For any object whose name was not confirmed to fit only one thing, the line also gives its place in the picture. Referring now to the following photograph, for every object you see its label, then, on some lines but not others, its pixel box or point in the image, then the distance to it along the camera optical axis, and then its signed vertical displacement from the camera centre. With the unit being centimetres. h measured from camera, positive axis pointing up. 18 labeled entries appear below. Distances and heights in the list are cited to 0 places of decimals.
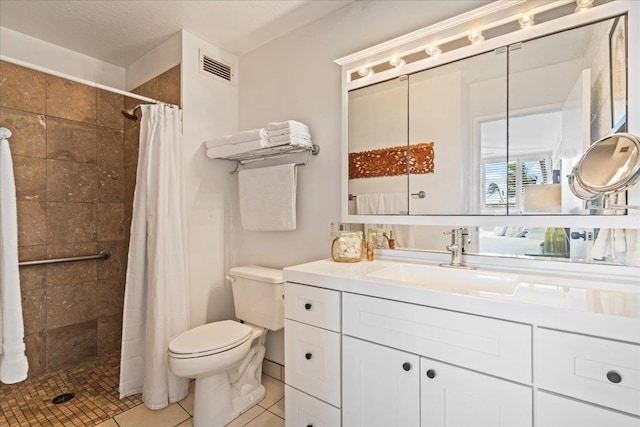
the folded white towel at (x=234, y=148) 192 +43
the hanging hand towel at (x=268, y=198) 199 +11
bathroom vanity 83 -45
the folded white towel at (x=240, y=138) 191 +50
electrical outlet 191 -10
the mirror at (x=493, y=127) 121 +40
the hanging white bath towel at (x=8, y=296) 139 -38
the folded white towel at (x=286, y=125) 184 +54
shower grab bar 208 -33
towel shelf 195 +41
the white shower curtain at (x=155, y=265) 189 -32
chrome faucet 147 -15
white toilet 158 -73
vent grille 224 +109
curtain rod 153 +76
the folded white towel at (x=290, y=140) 184 +45
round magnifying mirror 101 +17
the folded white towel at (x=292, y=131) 184 +50
